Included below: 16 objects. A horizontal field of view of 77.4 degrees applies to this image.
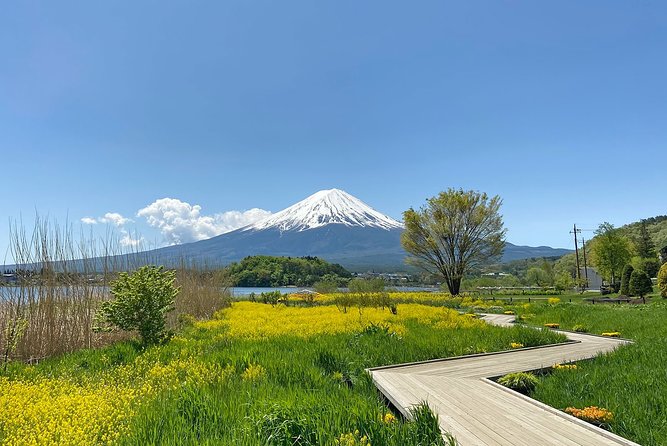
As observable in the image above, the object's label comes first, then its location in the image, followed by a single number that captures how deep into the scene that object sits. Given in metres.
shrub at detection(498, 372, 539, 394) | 6.29
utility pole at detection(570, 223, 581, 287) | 50.02
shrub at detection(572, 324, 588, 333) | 12.24
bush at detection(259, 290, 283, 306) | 26.22
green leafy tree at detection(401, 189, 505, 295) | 33.81
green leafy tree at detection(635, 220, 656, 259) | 55.38
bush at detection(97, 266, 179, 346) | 10.07
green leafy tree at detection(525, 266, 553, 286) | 61.45
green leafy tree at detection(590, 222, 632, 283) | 39.31
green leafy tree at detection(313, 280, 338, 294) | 35.69
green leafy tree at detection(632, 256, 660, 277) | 45.34
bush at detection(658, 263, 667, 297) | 24.57
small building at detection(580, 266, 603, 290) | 65.19
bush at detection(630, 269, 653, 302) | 26.44
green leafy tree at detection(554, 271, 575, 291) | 41.31
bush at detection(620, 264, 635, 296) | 30.27
